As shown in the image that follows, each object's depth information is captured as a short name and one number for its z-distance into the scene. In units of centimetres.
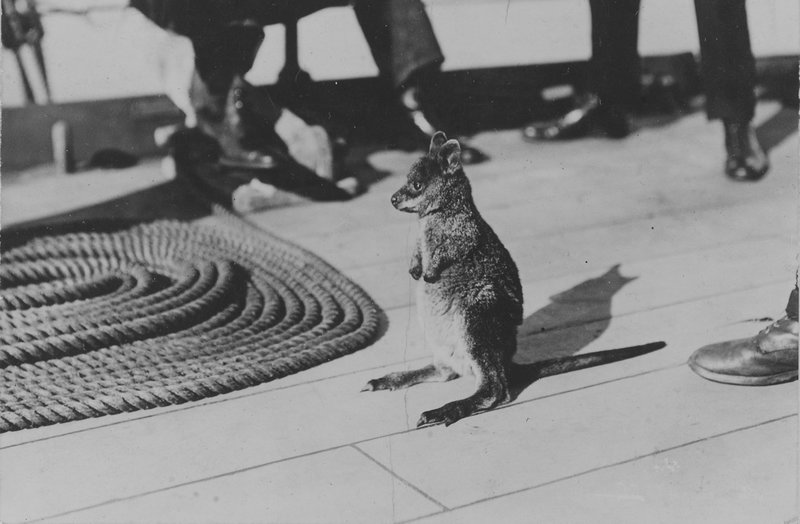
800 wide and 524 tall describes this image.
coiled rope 474
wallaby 445
